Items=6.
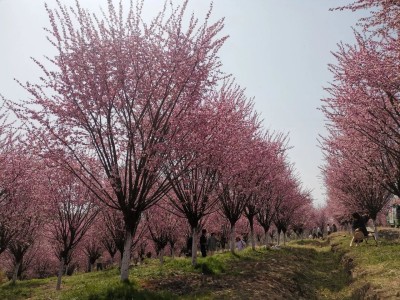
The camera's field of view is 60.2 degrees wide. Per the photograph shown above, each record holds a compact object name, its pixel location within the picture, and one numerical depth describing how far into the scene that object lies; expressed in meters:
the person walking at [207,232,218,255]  23.65
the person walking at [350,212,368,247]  23.82
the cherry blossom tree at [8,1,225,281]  9.99
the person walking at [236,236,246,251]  28.69
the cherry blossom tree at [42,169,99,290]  16.91
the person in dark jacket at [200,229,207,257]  18.27
